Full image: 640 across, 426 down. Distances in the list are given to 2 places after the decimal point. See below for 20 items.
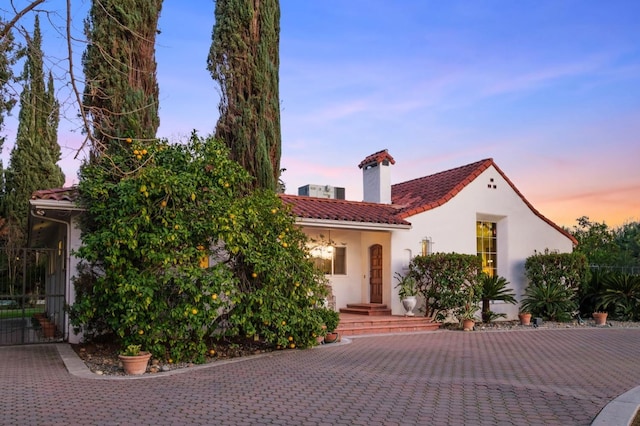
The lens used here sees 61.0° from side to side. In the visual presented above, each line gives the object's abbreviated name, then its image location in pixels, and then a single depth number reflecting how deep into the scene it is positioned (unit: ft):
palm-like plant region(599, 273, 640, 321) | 57.72
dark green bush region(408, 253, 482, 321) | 49.67
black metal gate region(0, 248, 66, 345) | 42.16
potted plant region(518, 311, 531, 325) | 53.93
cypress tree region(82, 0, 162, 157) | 39.75
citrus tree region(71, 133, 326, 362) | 30.27
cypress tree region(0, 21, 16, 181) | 19.80
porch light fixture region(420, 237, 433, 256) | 54.70
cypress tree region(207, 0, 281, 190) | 45.29
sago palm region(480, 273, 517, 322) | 54.44
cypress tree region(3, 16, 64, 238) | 84.69
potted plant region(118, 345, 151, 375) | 27.81
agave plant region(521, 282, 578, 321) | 55.88
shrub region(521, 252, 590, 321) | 55.93
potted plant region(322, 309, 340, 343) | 37.45
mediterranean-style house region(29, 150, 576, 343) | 52.47
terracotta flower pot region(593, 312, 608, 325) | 54.80
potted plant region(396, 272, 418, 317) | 51.03
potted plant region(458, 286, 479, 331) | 49.65
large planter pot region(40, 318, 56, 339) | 42.01
